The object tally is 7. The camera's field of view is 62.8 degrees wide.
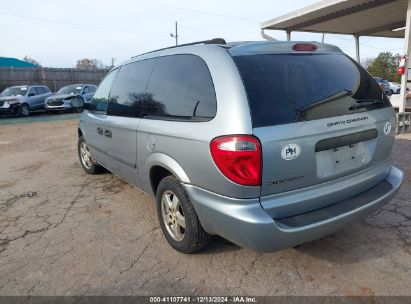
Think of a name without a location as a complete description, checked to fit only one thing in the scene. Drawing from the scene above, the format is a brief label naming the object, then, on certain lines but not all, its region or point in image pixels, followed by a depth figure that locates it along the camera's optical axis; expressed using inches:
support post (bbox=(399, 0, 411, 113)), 317.7
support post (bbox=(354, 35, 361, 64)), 545.3
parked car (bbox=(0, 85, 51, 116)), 645.3
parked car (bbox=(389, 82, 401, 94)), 1025.4
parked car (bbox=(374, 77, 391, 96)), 931.7
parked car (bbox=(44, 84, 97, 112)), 682.2
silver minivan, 89.5
